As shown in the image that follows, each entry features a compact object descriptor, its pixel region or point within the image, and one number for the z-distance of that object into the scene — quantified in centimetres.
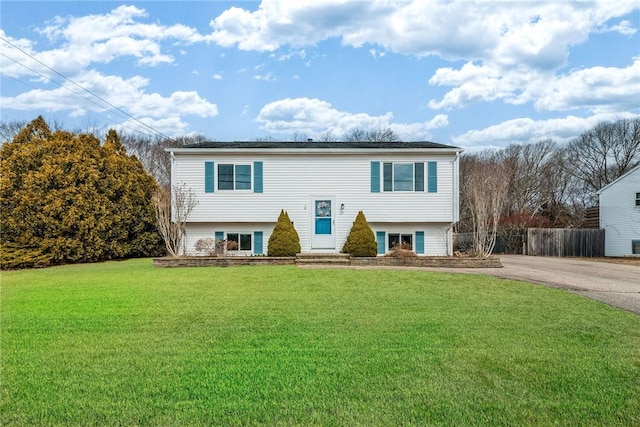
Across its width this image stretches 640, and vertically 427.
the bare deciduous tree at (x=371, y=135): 3787
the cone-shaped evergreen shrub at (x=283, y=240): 1489
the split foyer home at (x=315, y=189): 1642
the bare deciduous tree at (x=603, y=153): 3247
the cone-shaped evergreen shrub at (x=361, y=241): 1514
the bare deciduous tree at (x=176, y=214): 1539
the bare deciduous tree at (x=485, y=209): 1448
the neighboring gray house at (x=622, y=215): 2216
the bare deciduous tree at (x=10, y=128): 2955
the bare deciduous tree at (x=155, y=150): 3312
